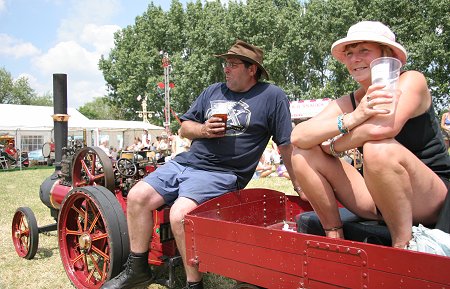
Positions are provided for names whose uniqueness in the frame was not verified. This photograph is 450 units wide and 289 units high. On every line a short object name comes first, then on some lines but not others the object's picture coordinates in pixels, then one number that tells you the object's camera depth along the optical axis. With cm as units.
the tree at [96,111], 7586
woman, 175
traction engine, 297
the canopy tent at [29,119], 1920
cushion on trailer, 201
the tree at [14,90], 5884
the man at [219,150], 287
